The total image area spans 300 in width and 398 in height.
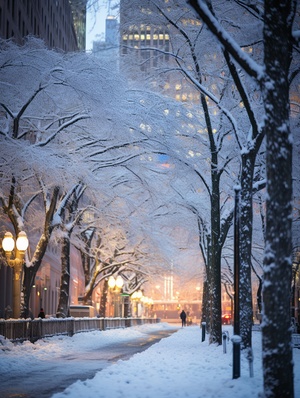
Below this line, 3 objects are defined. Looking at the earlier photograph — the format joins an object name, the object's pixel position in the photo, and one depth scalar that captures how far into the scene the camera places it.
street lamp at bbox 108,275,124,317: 48.72
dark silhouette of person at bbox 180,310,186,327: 76.43
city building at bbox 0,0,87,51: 50.75
